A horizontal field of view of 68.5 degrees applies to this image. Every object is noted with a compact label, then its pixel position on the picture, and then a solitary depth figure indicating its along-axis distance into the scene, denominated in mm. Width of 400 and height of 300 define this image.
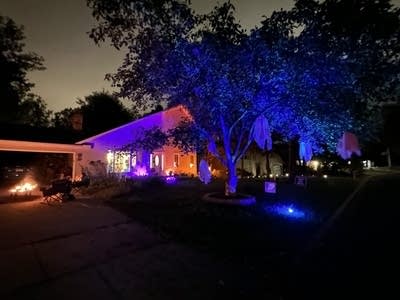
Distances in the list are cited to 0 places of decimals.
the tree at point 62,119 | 40969
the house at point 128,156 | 19938
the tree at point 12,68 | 27562
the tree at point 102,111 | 40775
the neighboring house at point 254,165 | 28281
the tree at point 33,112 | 31031
